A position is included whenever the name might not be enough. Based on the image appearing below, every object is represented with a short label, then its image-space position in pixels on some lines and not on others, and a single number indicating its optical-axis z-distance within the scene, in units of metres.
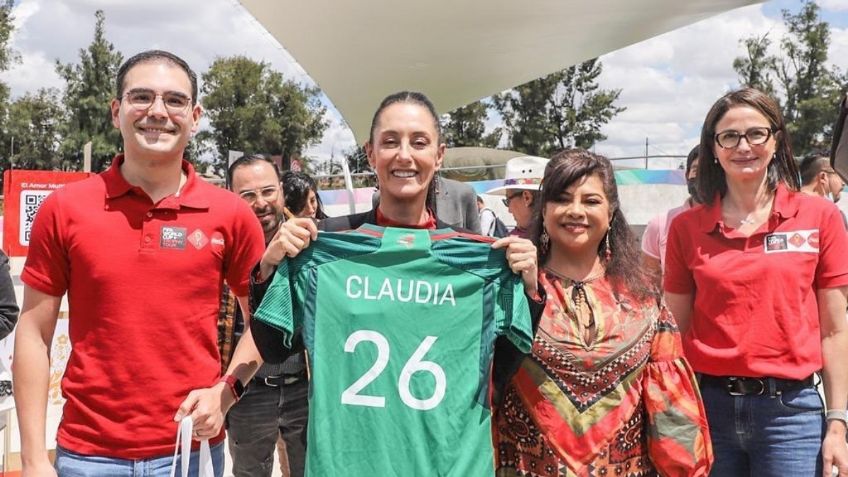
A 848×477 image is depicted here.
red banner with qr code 6.27
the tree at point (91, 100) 44.41
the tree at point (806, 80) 31.33
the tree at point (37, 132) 45.44
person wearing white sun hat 5.95
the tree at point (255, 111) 44.56
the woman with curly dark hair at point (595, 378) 2.33
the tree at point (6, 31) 35.53
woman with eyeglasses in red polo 2.72
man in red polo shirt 2.26
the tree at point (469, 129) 42.53
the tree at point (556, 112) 39.31
